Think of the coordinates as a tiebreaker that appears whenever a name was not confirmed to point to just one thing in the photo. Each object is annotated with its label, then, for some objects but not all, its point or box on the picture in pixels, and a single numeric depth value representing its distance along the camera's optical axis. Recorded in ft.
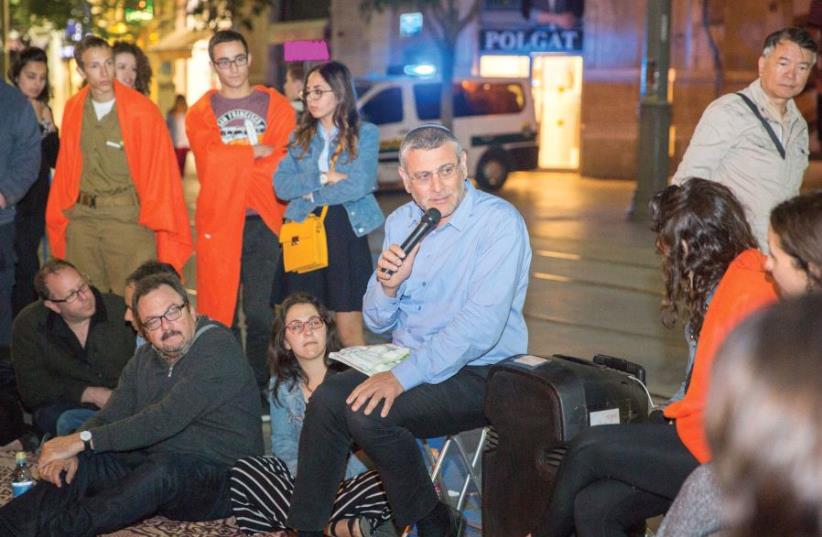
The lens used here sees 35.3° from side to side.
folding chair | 16.25
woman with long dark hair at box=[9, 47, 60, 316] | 27.22
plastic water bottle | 18.60
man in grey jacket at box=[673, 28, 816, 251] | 18.94
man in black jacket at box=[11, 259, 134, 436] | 21.06
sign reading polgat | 87.81
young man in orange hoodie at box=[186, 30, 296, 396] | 23.04
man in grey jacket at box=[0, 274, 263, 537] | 16.74
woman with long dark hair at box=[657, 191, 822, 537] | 9.37
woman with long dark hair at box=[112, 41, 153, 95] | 25.17
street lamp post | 53.62
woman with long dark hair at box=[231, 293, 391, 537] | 16.92
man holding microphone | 15.05
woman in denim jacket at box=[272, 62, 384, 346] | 21.17
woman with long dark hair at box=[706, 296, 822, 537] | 5.71
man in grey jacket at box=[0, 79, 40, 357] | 23.56
